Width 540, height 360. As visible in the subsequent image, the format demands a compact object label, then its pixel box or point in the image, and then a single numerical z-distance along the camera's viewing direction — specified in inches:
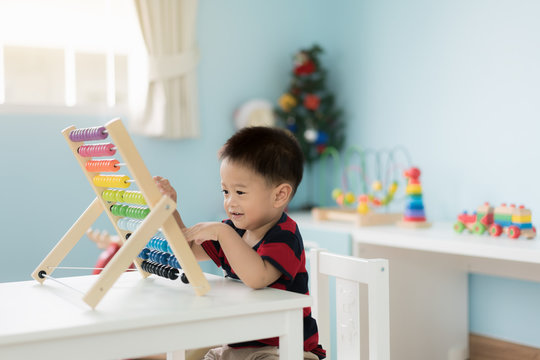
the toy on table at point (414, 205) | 97.2
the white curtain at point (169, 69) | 112.0
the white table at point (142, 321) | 36.1
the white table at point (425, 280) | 94.1
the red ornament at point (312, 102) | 126.0
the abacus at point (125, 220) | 40.9
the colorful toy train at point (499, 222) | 84.4
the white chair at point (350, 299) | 49.2
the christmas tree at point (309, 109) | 126.4
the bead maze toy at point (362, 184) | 103.3
